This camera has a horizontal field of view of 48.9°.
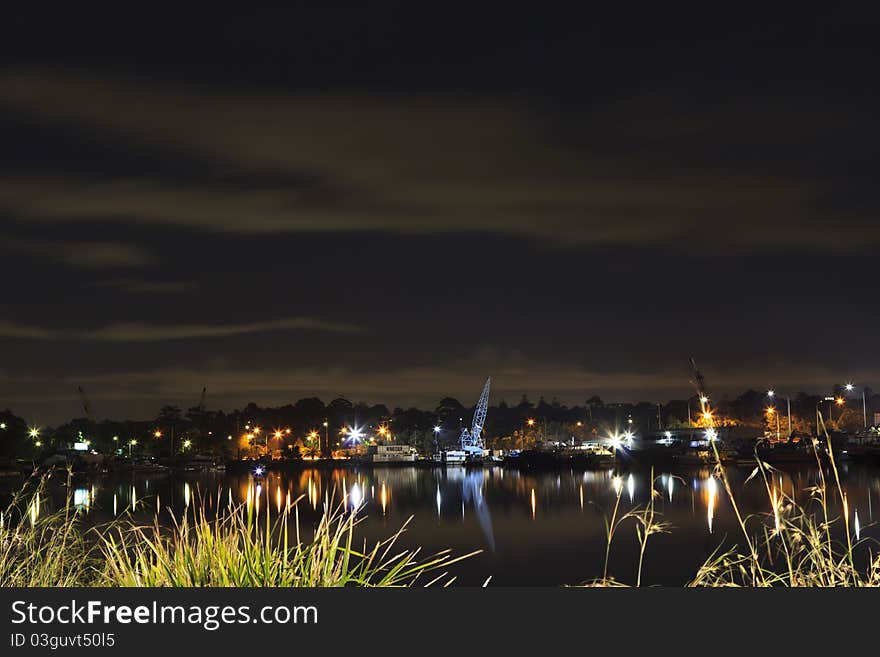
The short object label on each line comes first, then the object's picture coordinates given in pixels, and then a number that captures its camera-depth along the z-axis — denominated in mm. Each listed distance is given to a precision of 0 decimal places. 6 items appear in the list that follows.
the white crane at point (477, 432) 175875
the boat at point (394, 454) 167875
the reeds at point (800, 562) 6516
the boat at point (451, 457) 162750
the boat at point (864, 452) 107750
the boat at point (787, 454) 119875
